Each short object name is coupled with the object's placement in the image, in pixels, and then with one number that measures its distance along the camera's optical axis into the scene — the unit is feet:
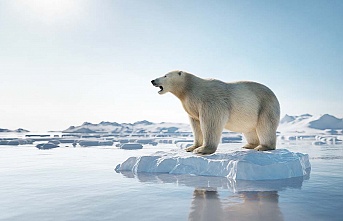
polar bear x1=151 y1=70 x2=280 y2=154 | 20.03
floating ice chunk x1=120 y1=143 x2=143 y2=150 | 61.05
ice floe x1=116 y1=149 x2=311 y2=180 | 18.10
